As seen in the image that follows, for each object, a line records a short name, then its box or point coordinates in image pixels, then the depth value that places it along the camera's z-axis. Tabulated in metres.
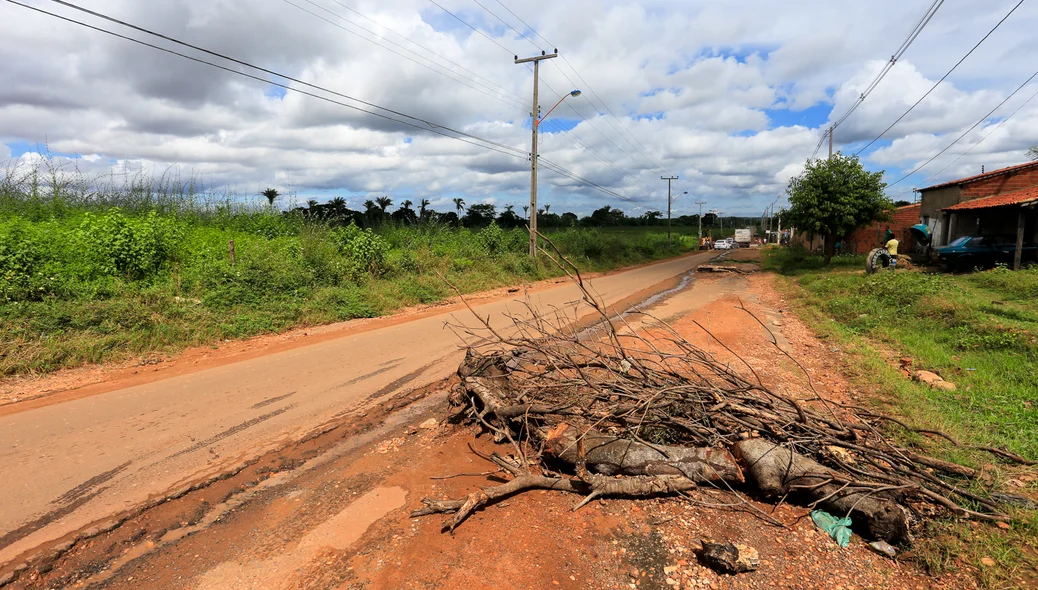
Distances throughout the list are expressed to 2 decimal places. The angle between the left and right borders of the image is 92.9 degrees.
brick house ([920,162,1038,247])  17.14
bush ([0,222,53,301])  7.54
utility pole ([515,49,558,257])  20.34
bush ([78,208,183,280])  9.23
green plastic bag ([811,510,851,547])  3.13
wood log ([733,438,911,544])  3.08
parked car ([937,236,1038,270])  15.84
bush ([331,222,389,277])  13.60
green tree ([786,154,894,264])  20.30
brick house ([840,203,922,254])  25.70
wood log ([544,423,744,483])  3.55
